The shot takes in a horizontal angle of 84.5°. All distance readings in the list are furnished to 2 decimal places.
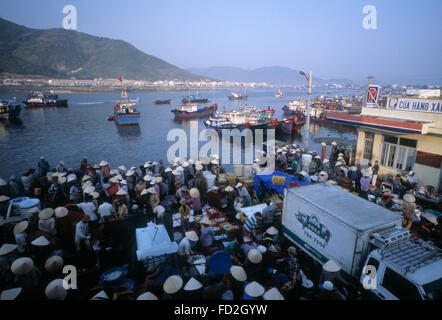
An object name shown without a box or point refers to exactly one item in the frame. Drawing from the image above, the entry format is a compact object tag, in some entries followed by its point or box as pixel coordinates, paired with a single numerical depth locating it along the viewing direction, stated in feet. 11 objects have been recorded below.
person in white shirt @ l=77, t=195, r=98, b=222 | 24.33
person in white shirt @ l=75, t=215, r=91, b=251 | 19.92
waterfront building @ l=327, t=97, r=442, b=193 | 32.50
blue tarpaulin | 31.73
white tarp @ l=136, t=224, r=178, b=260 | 17.61
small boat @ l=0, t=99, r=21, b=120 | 143.76
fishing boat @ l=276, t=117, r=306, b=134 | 119.44
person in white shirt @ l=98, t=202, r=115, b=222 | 23.49
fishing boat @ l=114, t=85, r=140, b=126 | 134.21
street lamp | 50.96
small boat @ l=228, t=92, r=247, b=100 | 411.66
